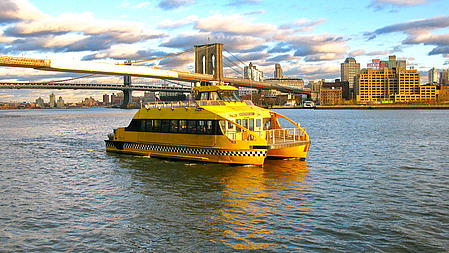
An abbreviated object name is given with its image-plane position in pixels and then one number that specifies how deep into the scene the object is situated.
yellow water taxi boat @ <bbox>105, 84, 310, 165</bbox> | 19.55
